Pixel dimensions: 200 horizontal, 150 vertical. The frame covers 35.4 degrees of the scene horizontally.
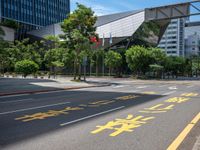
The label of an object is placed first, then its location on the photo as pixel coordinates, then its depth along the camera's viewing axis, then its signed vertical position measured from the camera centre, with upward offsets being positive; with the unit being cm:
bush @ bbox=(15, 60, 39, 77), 4741 +37
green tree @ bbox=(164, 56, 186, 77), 9601 +162
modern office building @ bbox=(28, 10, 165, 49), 8462 +1153
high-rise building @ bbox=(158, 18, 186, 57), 18212 +1862
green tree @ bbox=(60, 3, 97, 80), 4447 +608
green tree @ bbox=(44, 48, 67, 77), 6425 +246
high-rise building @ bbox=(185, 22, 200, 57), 18638 +1599
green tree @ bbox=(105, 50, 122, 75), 7294 +259
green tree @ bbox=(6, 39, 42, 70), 6986 +377
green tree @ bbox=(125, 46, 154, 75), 6894 +274
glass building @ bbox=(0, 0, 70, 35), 10981 +2251
